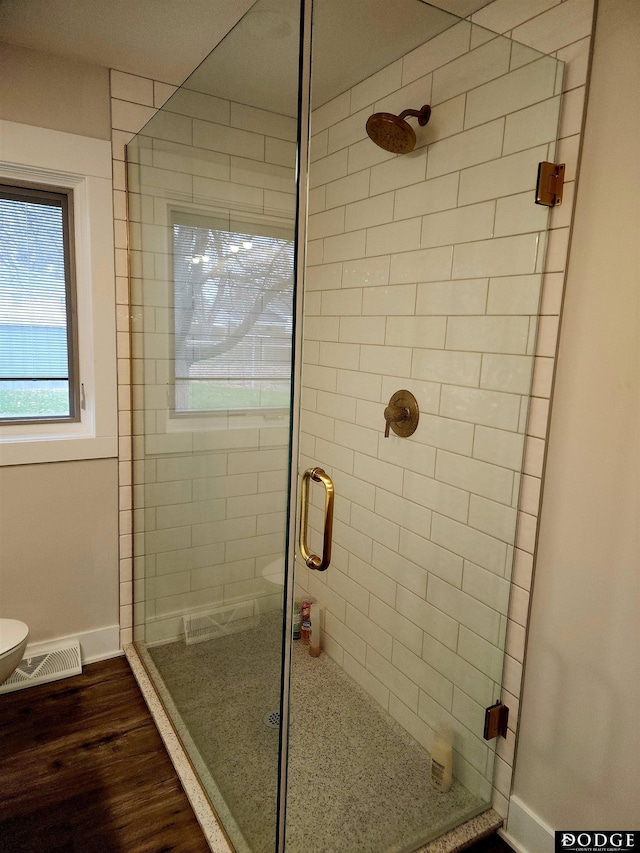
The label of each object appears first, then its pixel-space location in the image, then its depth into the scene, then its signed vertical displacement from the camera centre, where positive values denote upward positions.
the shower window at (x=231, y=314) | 1.19 +0.04
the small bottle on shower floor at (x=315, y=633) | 1.91 -1.05
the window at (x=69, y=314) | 2.14 +0.04
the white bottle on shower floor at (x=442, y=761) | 1.64 -1.25
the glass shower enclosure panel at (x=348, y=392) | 1.24 -0.15
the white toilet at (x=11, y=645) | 1.80 -1.07
